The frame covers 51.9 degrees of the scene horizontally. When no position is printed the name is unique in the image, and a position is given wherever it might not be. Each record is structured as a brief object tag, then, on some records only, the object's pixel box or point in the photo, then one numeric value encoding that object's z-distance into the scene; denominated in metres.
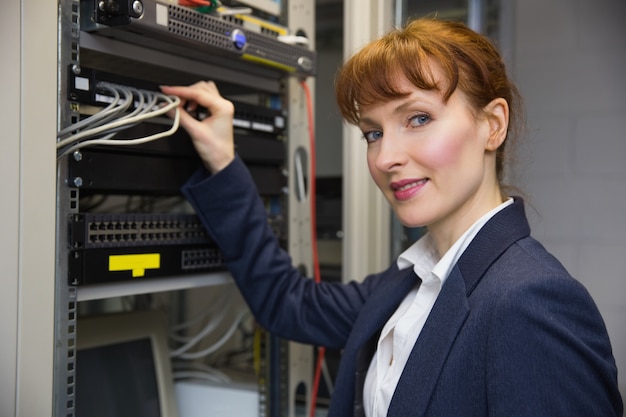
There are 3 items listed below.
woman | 0.86
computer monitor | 1.26
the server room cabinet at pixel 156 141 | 1.03
